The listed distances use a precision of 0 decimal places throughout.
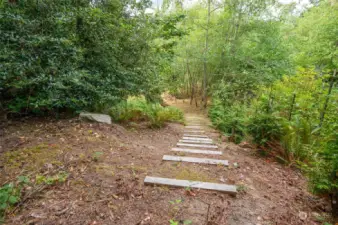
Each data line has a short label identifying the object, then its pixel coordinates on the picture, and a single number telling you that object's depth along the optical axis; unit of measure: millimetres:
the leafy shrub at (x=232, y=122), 4435
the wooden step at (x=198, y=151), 2844
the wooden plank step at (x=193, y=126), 6359
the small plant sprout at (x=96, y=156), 2083
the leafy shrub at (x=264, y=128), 3041
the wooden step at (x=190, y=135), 4754
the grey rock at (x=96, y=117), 3303
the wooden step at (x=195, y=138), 4100
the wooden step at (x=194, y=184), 1640
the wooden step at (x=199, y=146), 3348
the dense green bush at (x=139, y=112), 4438
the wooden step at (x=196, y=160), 2355
